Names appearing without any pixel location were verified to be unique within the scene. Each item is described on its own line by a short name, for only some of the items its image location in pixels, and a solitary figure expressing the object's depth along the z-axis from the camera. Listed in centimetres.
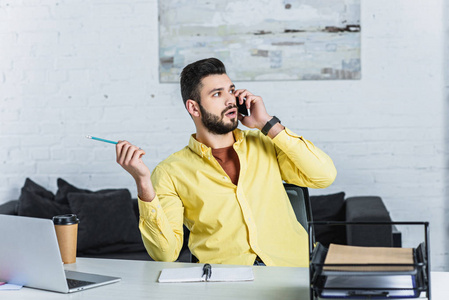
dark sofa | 339
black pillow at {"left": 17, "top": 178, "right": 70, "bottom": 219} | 348
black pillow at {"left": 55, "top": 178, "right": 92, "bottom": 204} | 365
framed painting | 365
